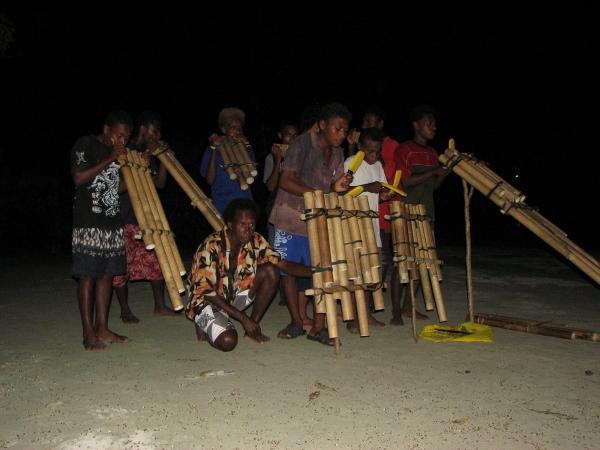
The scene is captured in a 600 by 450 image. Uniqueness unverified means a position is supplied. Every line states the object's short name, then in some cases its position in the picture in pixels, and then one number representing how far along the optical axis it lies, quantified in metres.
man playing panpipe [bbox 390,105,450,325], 5.48
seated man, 4.73
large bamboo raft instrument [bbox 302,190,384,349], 4.48
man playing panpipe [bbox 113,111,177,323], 5.61
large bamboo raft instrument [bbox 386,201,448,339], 5.06
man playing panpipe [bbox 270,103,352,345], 4.84
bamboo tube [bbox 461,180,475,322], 5.23
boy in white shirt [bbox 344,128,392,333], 5.46
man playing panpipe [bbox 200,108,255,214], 5.85
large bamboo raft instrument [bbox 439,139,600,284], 4.97
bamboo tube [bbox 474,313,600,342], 4.90
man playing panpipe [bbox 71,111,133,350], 4.65
